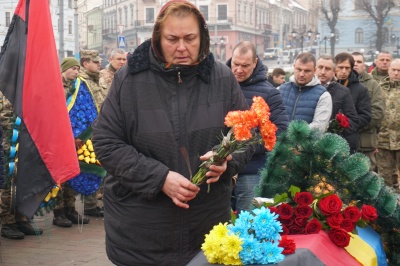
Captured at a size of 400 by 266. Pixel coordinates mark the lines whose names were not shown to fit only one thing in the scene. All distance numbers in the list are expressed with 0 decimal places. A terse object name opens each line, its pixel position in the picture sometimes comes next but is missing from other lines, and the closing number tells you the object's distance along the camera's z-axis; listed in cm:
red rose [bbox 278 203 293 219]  361
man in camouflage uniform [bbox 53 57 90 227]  839
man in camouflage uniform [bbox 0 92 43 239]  728
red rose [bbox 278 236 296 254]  309
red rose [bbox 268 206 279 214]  369
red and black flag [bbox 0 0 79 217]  599
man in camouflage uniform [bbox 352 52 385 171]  925
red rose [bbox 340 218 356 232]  368
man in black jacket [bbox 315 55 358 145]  804
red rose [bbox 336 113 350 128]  737
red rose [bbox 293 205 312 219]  362
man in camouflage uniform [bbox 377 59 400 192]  1016
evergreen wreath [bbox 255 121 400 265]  420
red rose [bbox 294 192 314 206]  375
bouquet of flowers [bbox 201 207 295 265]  291
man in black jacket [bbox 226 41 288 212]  574
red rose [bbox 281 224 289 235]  358
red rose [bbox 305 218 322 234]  357
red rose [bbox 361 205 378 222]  393
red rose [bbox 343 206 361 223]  373
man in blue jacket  692
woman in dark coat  341
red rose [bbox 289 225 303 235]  361
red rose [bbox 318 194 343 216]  369
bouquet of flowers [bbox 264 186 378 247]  360
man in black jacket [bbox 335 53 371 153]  876
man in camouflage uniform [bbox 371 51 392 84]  1116
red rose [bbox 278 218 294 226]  363
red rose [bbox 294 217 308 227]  360
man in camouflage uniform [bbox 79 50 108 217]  909
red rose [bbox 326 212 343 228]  363
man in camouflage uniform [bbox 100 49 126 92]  1027
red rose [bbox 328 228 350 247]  359
